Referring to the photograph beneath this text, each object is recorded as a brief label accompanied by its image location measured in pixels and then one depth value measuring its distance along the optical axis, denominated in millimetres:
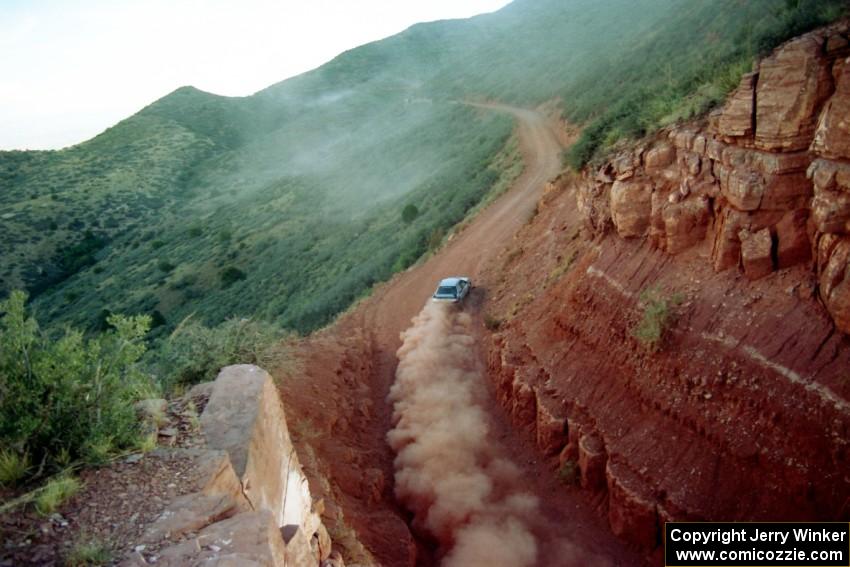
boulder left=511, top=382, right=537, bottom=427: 13289
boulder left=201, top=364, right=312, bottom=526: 6922
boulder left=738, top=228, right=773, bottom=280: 9125
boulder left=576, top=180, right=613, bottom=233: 13117
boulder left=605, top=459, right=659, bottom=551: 9688
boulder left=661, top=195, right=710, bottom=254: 10391
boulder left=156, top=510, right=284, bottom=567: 4703
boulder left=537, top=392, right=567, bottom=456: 12188
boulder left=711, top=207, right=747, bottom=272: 9531
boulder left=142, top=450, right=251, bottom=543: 5156
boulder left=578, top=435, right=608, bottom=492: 10961
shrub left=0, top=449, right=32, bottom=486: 5254
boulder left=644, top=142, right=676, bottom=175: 11249
